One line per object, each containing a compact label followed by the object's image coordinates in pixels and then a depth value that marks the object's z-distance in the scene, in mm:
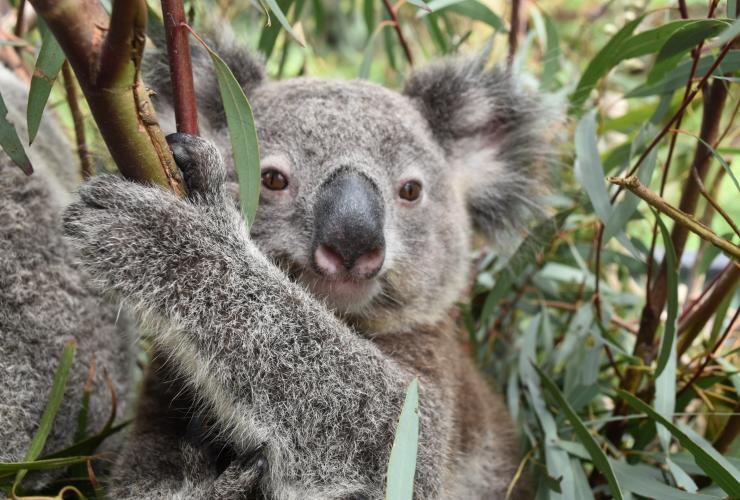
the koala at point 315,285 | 505
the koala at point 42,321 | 552
